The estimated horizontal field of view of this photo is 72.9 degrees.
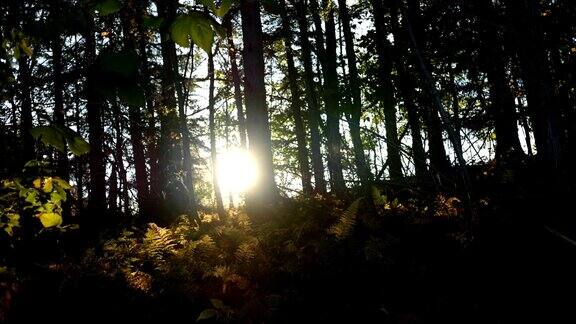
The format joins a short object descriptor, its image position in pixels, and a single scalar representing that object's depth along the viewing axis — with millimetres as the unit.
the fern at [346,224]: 4943
